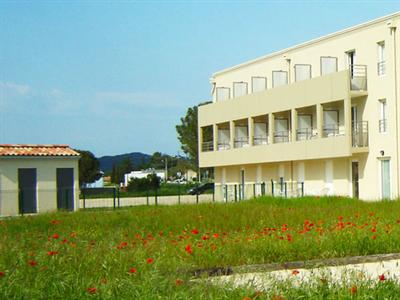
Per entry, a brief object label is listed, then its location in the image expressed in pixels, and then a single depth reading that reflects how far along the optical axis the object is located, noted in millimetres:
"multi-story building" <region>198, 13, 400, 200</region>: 38562
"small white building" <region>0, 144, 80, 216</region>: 39031
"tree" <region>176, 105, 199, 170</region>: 98000
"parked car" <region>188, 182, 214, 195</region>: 63681
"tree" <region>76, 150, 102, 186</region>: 97150
